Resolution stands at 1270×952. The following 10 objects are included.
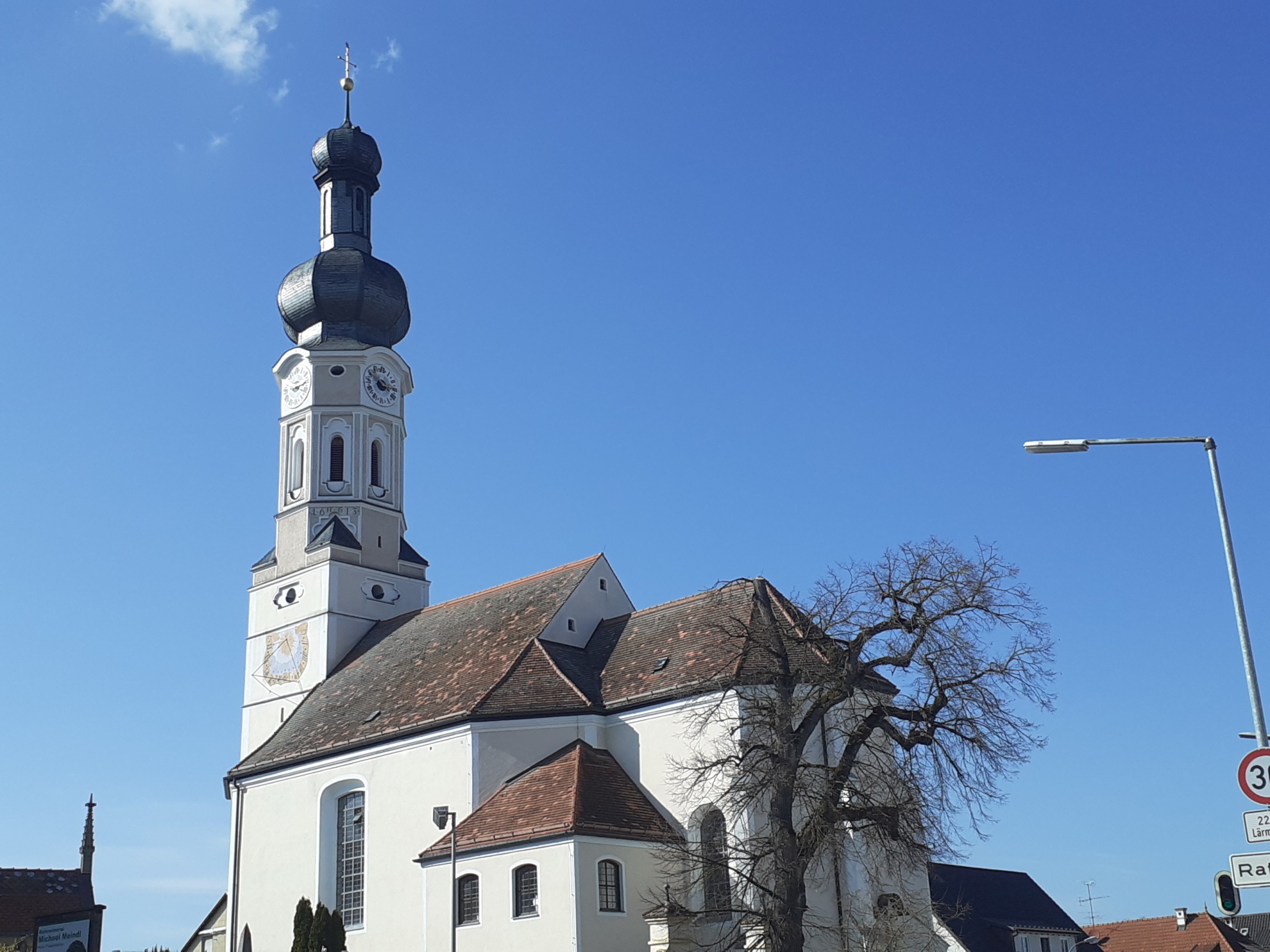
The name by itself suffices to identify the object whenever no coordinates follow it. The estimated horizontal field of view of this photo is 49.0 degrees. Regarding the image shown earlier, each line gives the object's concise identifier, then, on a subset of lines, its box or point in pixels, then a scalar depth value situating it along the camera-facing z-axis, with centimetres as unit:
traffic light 1462
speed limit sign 1373
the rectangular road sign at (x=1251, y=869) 1392
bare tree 2580
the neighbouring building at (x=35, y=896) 5344
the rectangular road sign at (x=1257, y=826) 1381
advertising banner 2231
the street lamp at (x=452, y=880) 2972
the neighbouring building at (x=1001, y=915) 5031
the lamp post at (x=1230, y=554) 1550
